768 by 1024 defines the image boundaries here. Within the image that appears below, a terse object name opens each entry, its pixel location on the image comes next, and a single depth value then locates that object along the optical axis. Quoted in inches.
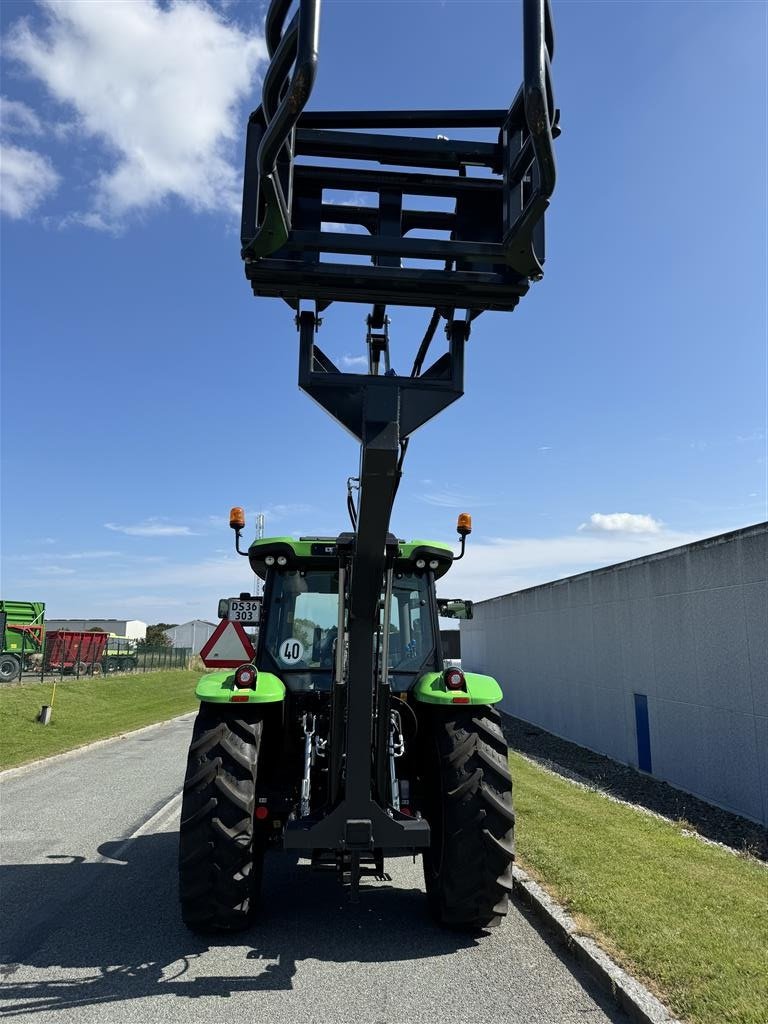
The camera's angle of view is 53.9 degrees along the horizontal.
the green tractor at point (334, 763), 183.6
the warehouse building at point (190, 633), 3363.7
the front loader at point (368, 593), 131.3
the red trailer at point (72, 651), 1365.7
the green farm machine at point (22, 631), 1244.5
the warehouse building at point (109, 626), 3267.7
